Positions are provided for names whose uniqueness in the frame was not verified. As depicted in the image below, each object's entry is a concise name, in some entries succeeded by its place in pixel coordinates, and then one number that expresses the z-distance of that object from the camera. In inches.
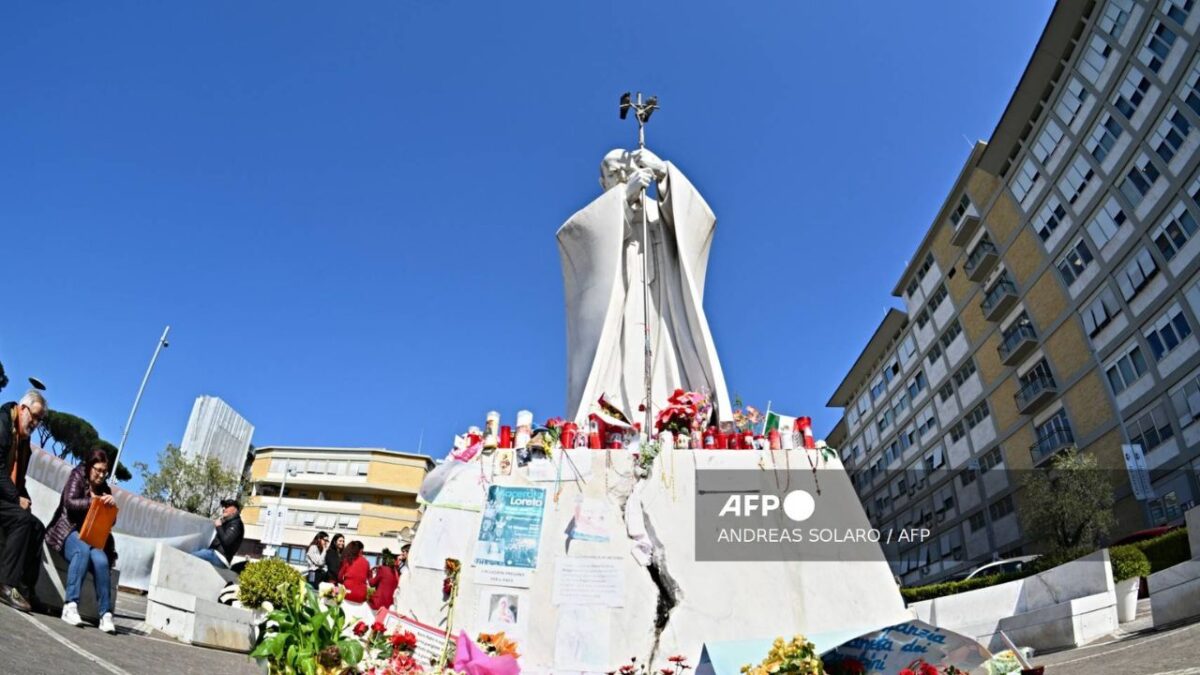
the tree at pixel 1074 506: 1008.9
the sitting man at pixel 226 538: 355.6
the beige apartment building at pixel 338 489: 2417.6
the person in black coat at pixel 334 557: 367.9
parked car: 820.7
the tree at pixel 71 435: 2279.8
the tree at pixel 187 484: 1466.5
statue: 469.7
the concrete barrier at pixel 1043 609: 412.2
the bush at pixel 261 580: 323.9
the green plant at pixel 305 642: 161.6
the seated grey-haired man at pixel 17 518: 226.8
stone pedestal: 275.0
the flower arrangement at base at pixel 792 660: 192.7
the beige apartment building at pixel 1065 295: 1047.6
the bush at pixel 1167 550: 570.9
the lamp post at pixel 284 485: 2190.3
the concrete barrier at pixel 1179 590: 373.7
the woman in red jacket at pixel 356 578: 307.9
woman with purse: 234.2
